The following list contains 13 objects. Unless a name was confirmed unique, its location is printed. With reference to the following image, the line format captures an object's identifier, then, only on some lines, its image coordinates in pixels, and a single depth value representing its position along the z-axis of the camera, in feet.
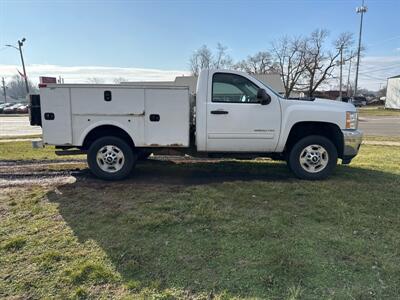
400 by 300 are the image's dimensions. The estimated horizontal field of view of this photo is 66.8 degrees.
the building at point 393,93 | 190.80
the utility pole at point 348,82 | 206.57
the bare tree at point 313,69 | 180.34
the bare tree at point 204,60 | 197.26
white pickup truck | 17.63
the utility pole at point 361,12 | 120.41
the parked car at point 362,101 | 205.84
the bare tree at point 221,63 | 195.19
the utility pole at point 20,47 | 110.73
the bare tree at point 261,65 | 195.80
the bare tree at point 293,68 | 181.47
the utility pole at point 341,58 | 168.31
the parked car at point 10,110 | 155.33
